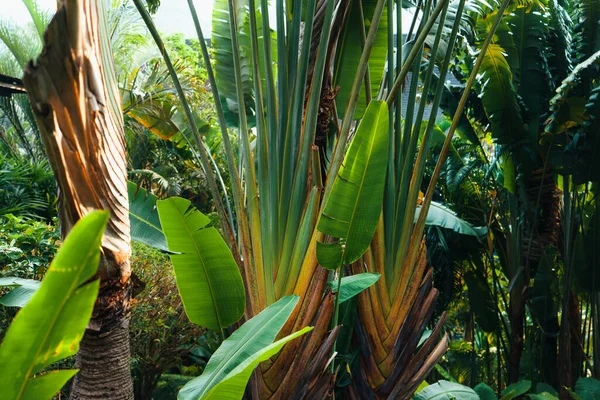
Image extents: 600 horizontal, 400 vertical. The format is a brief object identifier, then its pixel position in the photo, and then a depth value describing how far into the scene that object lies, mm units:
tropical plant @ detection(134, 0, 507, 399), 2371
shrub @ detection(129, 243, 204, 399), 5344
